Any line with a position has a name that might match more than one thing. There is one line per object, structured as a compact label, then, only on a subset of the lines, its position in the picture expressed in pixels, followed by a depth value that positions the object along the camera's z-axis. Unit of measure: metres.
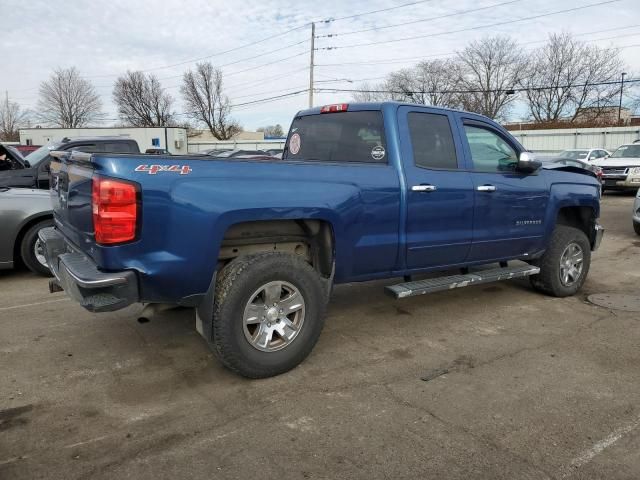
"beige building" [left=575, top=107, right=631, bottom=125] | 53.69
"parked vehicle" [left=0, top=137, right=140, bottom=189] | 9.09
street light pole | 50.31
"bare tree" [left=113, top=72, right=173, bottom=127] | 76.31
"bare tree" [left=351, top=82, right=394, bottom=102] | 60.31
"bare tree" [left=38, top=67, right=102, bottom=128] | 74.25
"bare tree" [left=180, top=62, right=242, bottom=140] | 73.06
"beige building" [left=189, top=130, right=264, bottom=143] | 72.25
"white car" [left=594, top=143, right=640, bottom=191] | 17.48
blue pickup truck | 3.25
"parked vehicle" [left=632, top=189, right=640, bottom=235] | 10.04
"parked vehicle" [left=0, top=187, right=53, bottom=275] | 6.56
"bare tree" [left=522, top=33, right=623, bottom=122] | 51.91
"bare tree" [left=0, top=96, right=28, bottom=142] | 69.25
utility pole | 39.07
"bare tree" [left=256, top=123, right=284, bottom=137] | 95.38
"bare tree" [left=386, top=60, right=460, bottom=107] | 56.41
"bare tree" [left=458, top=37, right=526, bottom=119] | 55.59
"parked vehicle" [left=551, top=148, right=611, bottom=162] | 21.12
